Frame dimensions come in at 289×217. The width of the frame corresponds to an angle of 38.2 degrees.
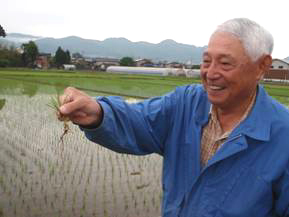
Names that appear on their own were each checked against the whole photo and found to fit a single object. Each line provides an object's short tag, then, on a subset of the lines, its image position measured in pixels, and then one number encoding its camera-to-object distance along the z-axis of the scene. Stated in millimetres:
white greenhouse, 64062
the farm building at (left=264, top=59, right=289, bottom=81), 53031
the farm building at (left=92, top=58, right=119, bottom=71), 81438
